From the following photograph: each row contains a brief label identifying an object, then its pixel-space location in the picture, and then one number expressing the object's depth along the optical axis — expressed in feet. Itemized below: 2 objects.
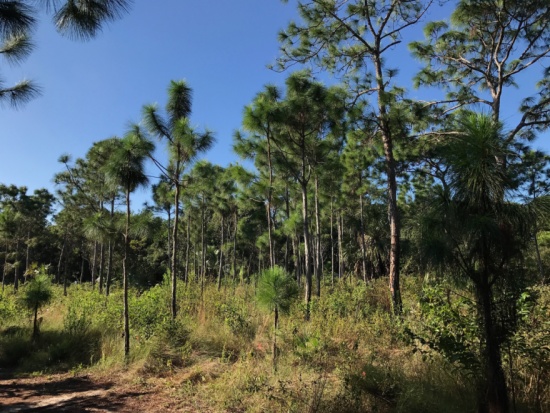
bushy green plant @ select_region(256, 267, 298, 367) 21.86
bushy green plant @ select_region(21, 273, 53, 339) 34.37
